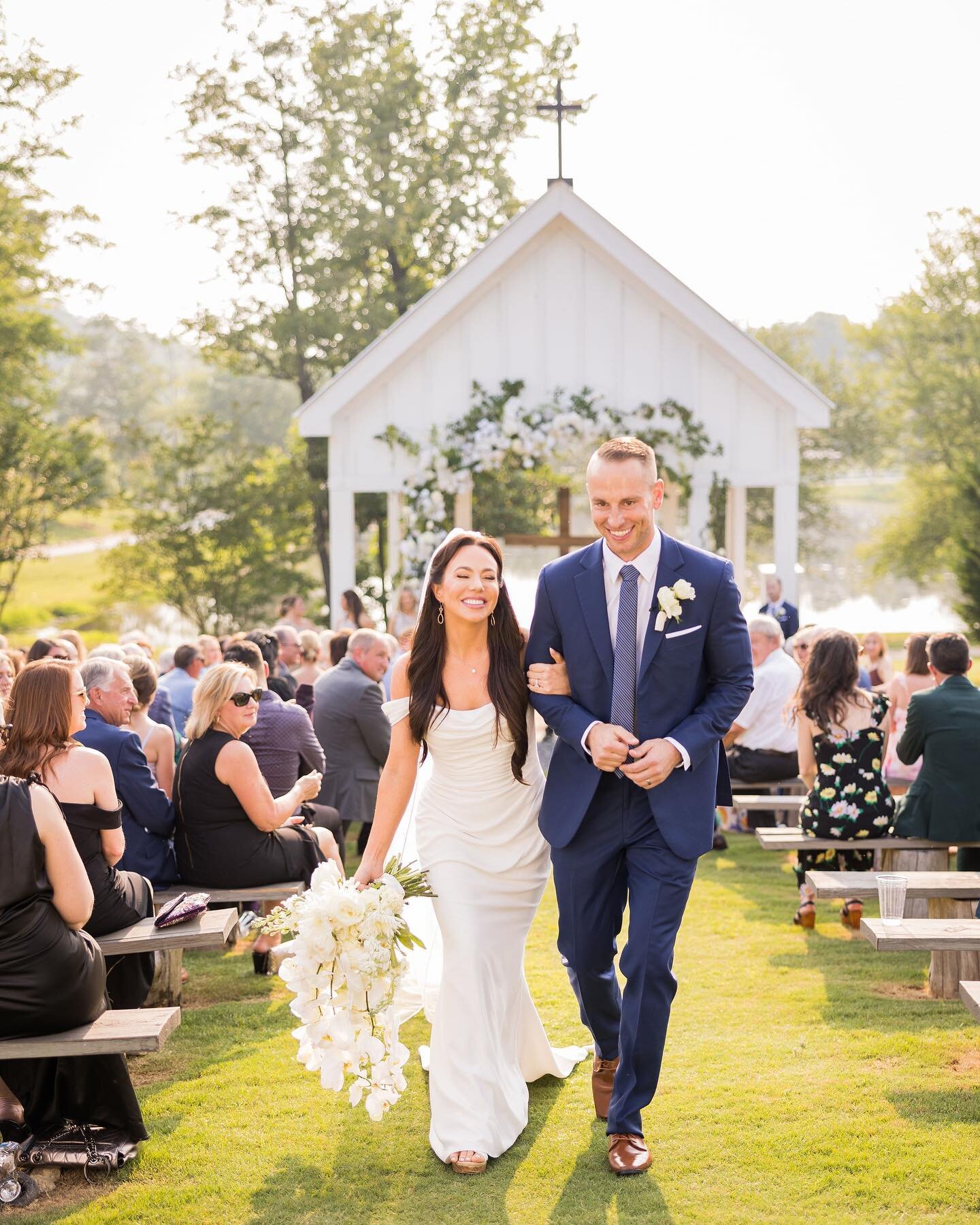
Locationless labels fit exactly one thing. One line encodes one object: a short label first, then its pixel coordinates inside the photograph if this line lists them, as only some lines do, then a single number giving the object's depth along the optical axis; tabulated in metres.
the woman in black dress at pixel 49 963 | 4.59
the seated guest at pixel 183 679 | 9.75
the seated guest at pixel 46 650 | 8.66
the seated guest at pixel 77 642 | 9.61
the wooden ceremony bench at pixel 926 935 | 5.63
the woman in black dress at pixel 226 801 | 6.73
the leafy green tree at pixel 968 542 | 30.62
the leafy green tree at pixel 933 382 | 40.66
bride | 4.87
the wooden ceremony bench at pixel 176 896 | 6.71
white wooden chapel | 15.46
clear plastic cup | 5.90
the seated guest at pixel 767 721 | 10.16
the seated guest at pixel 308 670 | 10.30
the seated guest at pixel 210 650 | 10.37
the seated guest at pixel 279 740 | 7.87
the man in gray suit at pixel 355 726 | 9.09
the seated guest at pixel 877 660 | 11.86
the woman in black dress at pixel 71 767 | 5.14
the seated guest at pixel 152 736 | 7.46
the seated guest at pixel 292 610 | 13.69
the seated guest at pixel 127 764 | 6.49
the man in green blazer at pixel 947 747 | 7.48
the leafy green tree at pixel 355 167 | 27.03
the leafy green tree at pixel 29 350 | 25.86
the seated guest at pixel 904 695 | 9.24
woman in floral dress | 7.76
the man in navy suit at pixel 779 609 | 14.84
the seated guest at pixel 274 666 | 9.52
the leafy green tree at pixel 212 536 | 25.81
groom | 4.64
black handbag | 4.80
